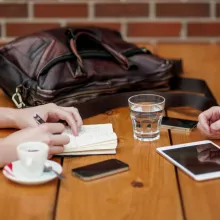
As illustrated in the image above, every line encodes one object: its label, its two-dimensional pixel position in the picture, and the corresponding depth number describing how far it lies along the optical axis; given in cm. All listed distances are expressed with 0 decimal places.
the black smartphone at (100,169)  141
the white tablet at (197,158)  141
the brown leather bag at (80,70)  183
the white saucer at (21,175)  136
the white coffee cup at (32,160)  136
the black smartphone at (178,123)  170
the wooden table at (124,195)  127
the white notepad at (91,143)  153
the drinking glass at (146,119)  163
